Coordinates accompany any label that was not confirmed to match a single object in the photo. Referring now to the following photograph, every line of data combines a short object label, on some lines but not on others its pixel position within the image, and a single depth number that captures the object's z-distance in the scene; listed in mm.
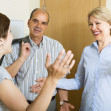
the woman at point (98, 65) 1235
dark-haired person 778
